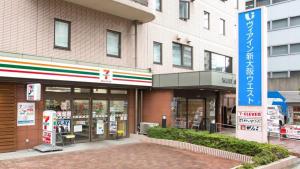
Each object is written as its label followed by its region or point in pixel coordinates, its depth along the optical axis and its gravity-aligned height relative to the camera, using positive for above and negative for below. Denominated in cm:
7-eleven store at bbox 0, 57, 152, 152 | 972 -30
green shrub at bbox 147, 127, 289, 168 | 888 -204
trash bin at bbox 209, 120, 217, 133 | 1399 -194
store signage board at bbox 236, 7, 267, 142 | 999 +72
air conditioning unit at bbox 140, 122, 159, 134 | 1323 -175
